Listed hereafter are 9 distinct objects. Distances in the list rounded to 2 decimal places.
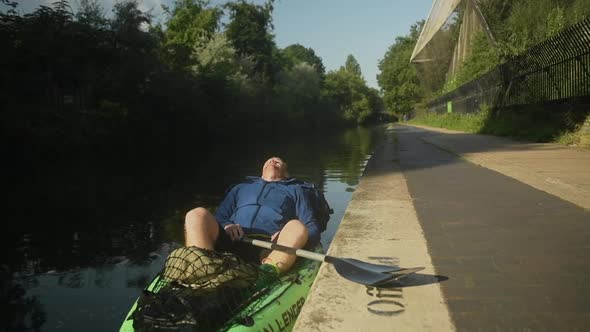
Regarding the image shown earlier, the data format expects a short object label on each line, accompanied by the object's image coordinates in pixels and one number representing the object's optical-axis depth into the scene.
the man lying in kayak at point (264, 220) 3.29
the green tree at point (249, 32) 45.38
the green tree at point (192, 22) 38.00
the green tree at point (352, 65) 119.53
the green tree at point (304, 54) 92.51
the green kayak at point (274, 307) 2.54
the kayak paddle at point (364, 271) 2.37
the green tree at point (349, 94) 80.50
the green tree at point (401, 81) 69.56
